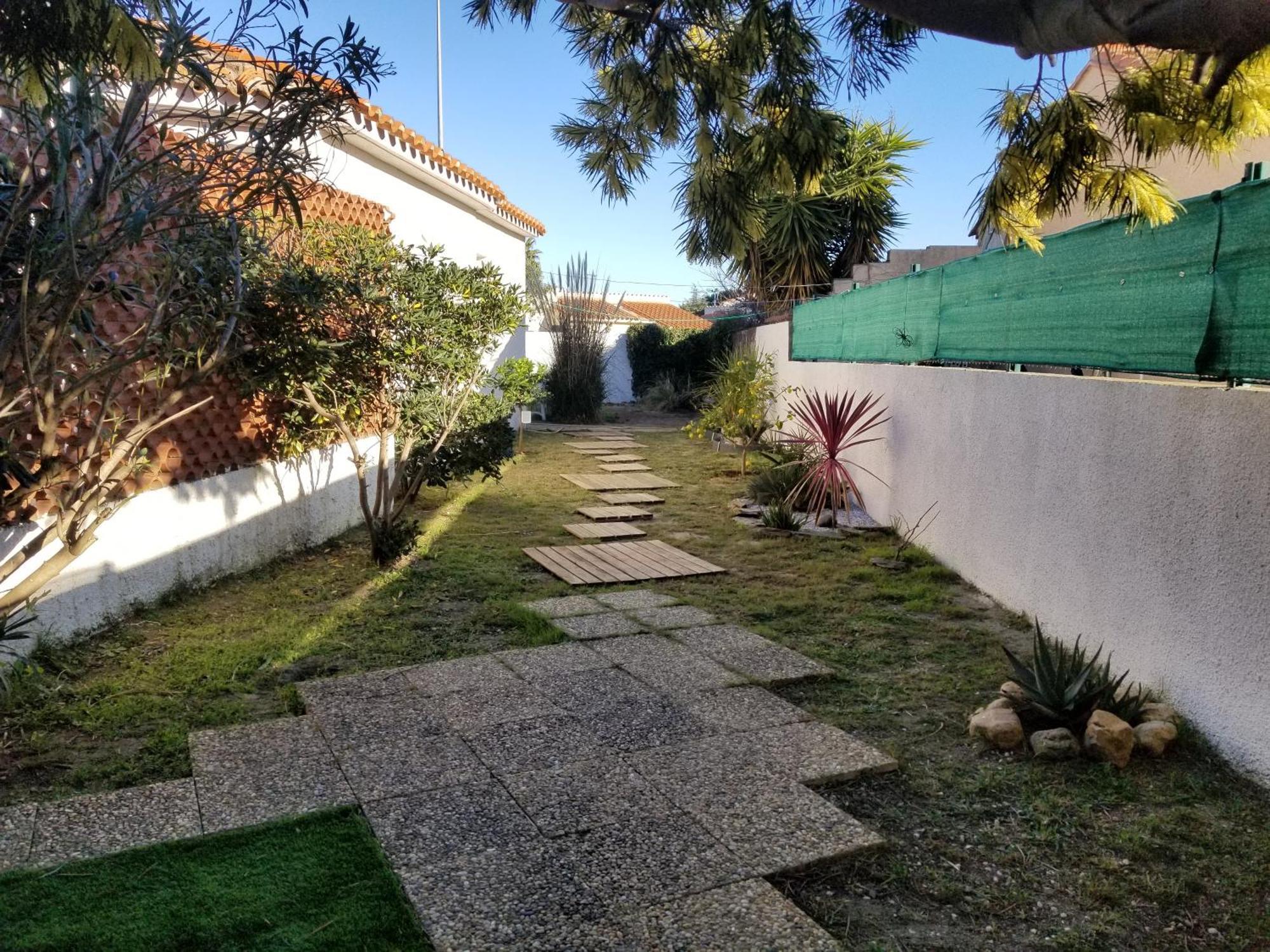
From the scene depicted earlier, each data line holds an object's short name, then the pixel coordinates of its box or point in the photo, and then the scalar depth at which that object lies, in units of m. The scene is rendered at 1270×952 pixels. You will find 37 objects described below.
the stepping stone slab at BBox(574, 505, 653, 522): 7.64
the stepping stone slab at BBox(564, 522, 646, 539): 6.91
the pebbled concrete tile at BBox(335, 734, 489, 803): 2.73
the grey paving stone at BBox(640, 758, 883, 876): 2.37
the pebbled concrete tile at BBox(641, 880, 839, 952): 1.99
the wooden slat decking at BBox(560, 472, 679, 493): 9.29
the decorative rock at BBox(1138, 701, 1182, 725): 3.09
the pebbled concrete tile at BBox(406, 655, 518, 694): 3.62
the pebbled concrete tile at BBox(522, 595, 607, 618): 4.73
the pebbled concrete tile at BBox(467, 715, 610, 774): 2.93
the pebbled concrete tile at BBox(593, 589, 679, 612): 4.96
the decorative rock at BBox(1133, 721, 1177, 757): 2.96
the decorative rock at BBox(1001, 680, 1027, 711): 3.26
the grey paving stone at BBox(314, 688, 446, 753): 3.08
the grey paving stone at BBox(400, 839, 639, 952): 1.99
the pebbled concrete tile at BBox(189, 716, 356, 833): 2.56
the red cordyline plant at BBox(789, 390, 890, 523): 7.16
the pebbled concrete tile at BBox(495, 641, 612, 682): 3.83
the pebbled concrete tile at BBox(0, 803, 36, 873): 2.29
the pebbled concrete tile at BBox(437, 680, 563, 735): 3.26
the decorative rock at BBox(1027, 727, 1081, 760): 2.99
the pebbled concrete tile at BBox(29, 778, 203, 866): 2.35
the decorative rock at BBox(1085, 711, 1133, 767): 2.92
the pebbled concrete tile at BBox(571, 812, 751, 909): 2.20
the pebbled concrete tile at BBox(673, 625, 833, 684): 3.80
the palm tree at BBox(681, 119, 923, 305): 14.53
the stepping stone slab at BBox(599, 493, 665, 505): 8.45
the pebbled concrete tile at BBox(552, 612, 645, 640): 4.39
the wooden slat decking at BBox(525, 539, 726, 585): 5.63
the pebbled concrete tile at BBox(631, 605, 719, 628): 4.60
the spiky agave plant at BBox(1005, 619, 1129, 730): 3.13
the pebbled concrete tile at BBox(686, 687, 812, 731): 3.28
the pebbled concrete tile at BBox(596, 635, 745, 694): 3.70
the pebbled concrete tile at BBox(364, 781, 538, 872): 2.35
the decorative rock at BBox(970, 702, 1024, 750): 3.08
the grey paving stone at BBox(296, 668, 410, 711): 3.47
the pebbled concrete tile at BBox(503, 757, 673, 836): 2.54
